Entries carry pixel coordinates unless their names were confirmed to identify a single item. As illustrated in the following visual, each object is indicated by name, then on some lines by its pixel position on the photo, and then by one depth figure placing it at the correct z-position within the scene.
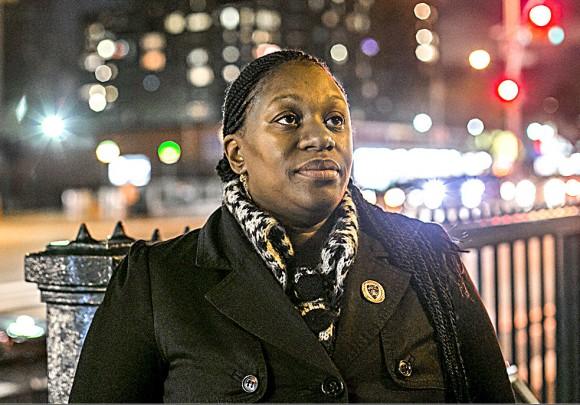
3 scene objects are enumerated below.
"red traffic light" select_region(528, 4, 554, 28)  10.04
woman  2.60
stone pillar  3.40
